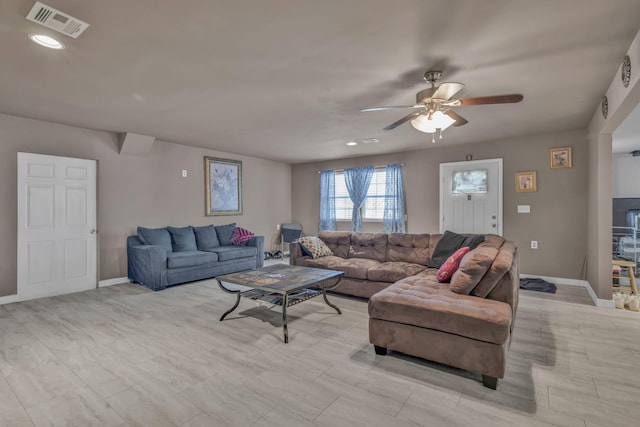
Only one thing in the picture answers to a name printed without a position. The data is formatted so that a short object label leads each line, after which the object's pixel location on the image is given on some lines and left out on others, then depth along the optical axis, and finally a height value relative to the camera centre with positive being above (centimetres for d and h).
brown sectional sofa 211 -74
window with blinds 698 +27
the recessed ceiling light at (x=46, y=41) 220 +122
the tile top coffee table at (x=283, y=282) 295 -70
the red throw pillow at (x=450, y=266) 306 -54
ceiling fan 258 +93
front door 553 +27
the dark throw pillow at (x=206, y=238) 575 -48
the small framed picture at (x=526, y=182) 520 +48
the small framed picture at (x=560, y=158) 491 +84
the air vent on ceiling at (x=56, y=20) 191 +122
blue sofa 462 -70
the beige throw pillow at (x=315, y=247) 466 -53
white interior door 412 -19
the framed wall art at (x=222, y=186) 633 +52
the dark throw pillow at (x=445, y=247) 389 -45
